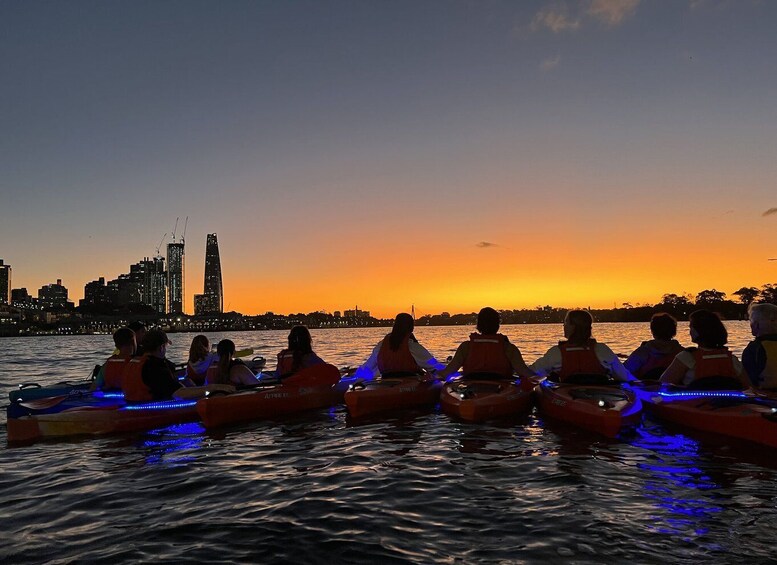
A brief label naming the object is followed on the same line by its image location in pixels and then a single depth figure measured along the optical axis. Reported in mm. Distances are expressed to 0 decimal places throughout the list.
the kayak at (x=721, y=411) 8375
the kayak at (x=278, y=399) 11242
